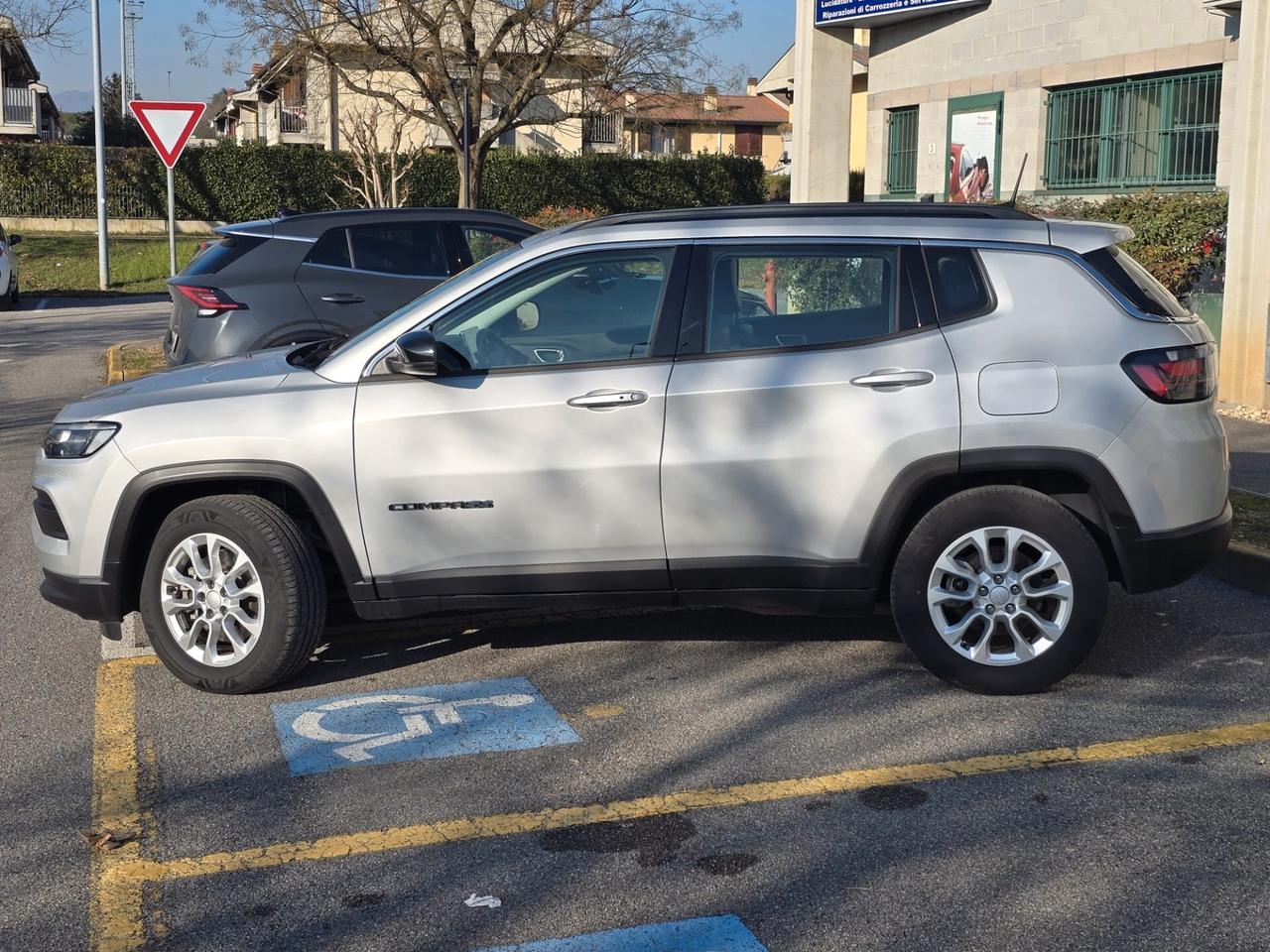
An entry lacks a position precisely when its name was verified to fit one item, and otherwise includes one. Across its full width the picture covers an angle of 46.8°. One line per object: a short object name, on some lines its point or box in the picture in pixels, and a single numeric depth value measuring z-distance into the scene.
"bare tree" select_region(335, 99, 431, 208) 33.72
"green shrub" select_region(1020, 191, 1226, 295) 12.20
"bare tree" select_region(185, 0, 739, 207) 26.94
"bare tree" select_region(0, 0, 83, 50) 28.38
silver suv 5.33
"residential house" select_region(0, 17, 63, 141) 54.75
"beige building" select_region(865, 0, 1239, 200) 14.30
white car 23.08
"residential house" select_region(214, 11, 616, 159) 28.80
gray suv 10.20
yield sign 18.06
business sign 16.61
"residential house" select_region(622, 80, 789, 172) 29.42
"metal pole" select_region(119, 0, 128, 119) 64.36
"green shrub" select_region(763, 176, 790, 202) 46.42
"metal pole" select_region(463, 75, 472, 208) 14.27
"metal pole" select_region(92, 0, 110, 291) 26.62
